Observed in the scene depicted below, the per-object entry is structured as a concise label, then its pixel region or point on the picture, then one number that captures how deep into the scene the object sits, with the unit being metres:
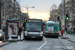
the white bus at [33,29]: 26.12
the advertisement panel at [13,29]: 27.25
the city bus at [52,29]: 35.97
